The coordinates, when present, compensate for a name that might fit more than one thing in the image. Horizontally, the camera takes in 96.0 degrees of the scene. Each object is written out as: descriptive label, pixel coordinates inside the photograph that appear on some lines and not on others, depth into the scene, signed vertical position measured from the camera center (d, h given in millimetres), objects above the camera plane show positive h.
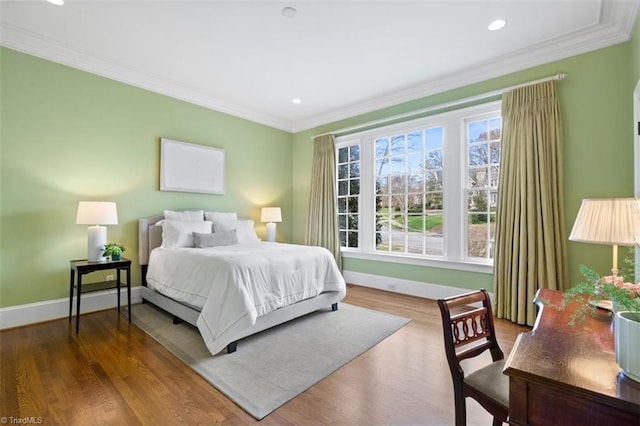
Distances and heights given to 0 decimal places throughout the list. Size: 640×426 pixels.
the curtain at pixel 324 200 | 5020 +283
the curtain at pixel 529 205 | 2977 +117
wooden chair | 1175 -716
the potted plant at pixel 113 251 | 3154 -392
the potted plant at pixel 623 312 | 799 -295
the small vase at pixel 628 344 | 792 -363
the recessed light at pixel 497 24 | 2713 +1839
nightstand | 2844 -569
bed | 2420 -612
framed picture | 4020 +715
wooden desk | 738 -459
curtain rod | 3113 +1482
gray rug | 1953 -1165
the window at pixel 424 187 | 3666 +433
